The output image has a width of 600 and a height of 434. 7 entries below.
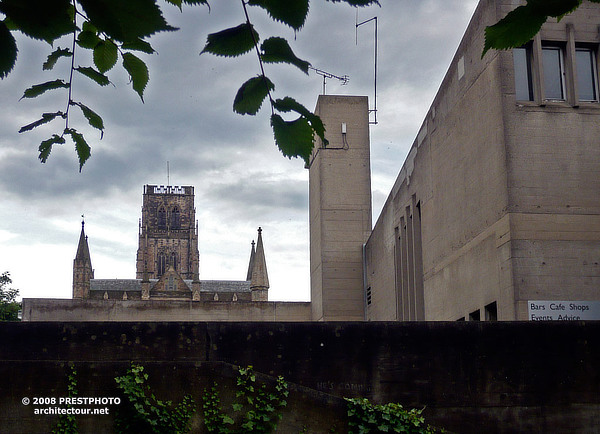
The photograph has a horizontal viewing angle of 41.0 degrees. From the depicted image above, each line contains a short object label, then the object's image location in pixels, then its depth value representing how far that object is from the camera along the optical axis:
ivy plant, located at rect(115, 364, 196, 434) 10.02
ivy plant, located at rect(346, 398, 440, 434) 10.41
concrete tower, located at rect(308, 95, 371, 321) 35.25
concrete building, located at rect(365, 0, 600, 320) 18.45
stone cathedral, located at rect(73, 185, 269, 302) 111.12
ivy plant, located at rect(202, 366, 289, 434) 10.12
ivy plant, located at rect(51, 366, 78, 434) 9.81
